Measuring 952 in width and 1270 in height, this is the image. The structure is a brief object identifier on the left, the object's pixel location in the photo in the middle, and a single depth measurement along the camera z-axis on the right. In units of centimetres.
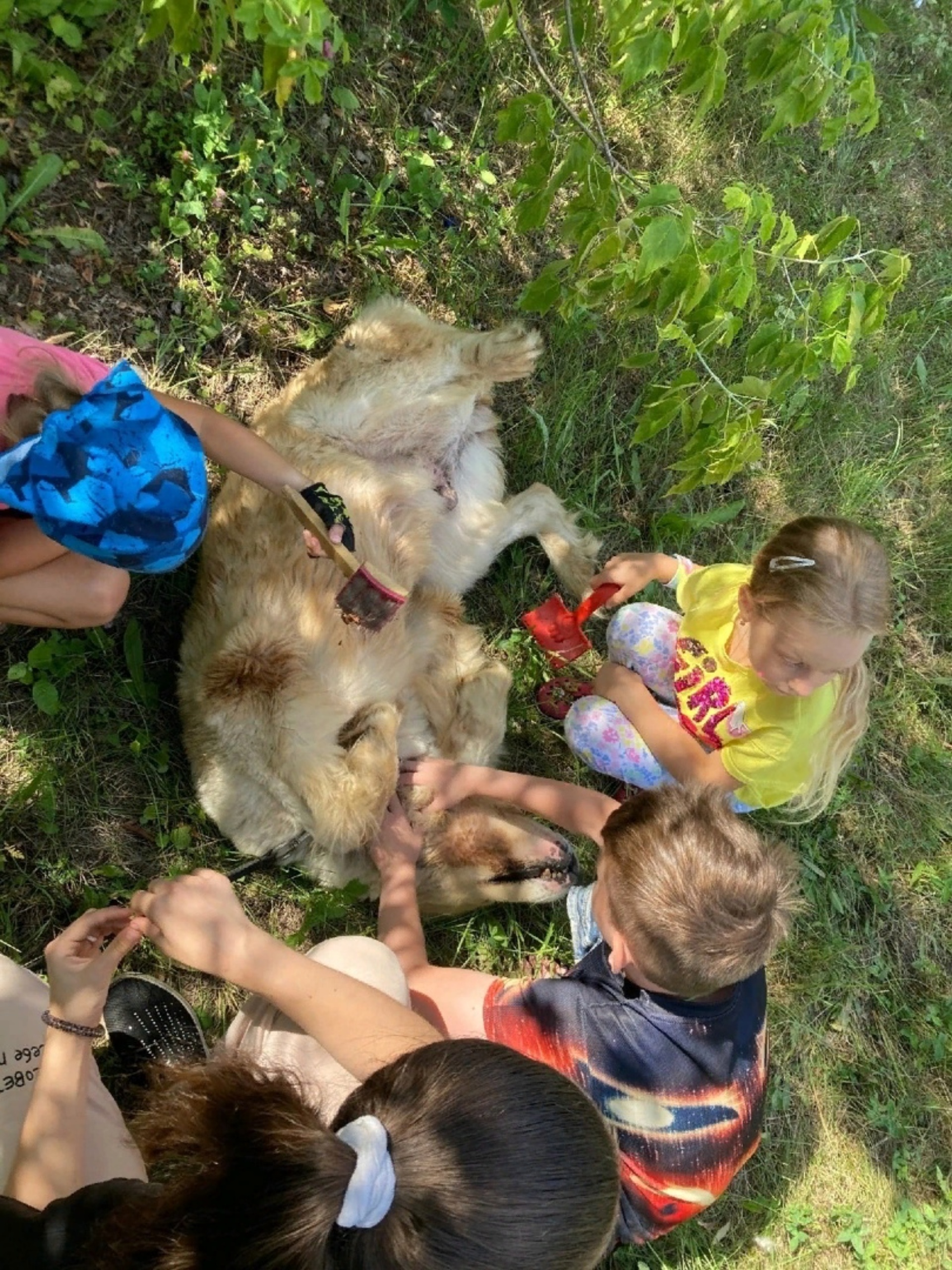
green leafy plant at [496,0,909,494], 199
